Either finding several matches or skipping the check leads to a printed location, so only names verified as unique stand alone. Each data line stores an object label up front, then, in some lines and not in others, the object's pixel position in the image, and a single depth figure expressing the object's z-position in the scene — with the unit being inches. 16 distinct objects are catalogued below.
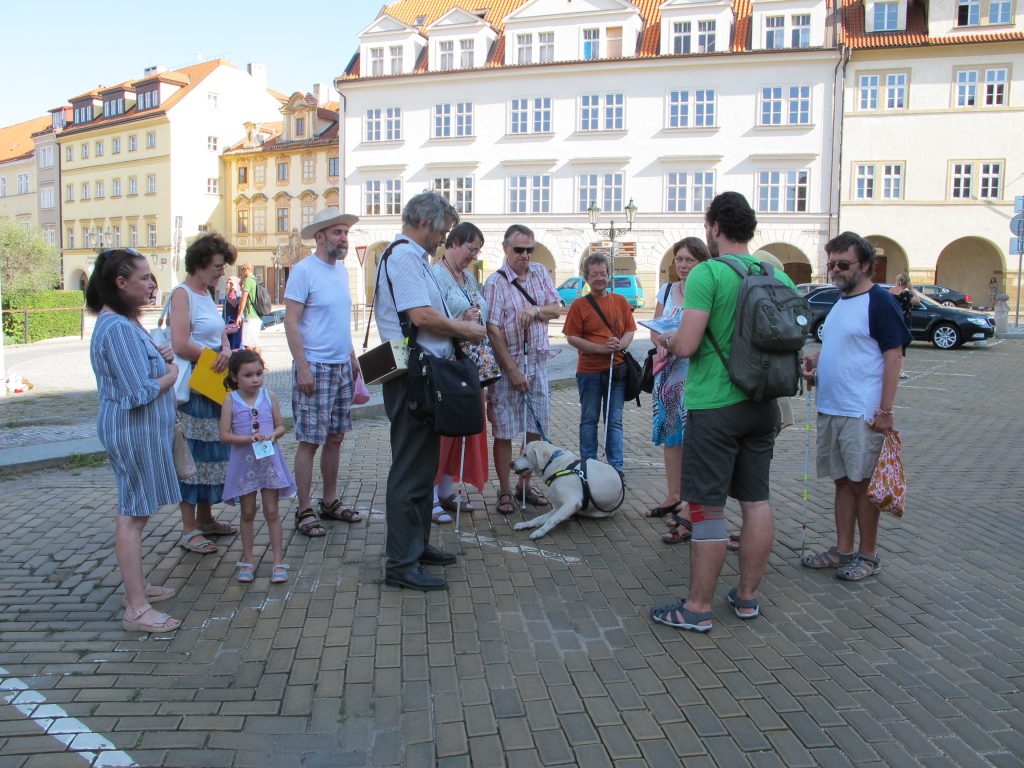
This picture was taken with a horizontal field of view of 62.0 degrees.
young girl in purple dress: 177.3
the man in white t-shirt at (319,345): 202.1
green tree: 1675.7
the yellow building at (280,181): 2139.5
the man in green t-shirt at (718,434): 150.7
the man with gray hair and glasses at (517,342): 222.2
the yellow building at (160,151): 2269.9
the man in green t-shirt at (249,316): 430.3
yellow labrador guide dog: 213.0
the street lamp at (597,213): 1054.6
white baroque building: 1465.3
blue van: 1335.0
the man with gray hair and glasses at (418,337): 167.6
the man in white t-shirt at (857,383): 174.2
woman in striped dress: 152.2
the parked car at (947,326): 806.5
